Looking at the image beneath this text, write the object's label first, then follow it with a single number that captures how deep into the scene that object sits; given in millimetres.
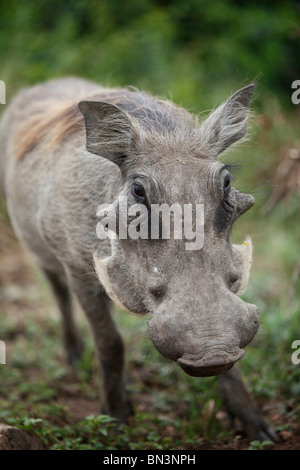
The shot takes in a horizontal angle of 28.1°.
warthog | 2492
